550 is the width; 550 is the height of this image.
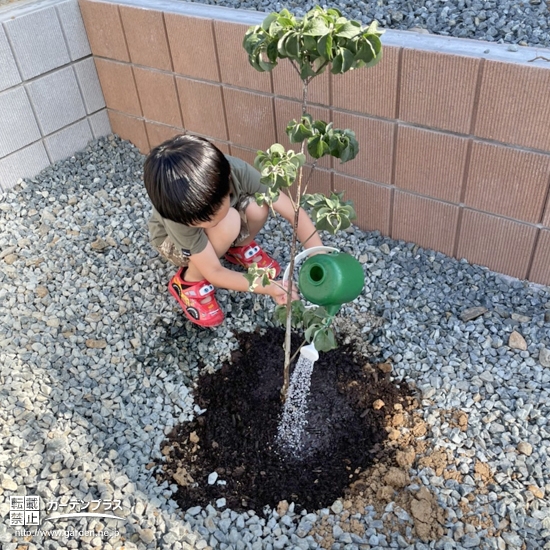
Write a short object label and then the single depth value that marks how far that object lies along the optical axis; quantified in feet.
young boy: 5.57
